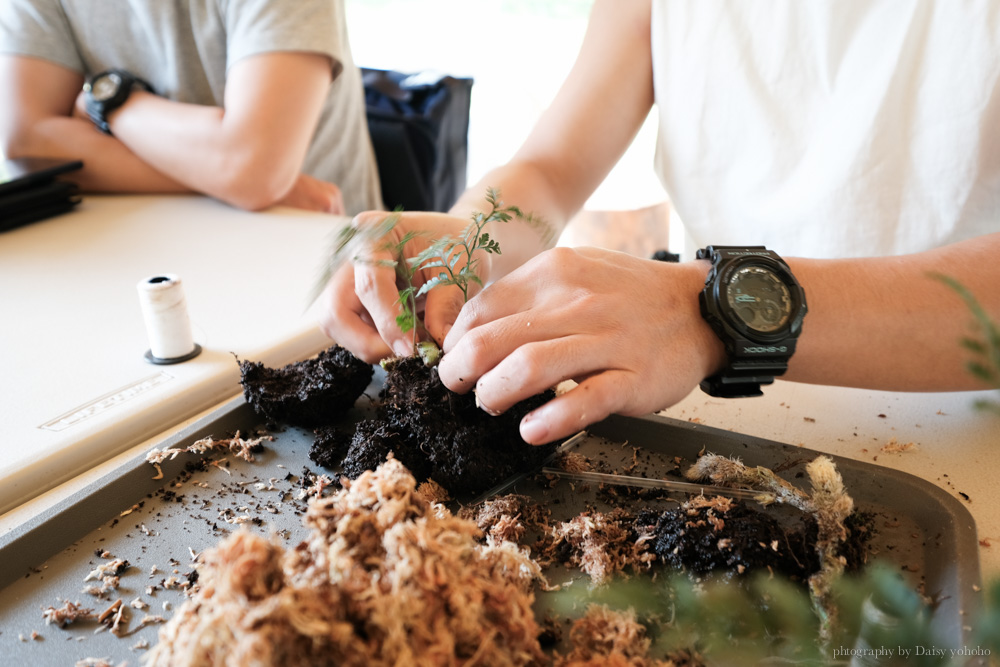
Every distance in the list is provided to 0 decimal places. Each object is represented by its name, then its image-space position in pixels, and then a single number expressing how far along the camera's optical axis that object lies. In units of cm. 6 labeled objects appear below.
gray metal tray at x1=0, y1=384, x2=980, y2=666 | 32
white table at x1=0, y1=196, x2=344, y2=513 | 43
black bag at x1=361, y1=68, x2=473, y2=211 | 90
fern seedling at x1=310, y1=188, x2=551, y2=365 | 40
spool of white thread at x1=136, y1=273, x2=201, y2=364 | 48
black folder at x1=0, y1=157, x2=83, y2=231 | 71
